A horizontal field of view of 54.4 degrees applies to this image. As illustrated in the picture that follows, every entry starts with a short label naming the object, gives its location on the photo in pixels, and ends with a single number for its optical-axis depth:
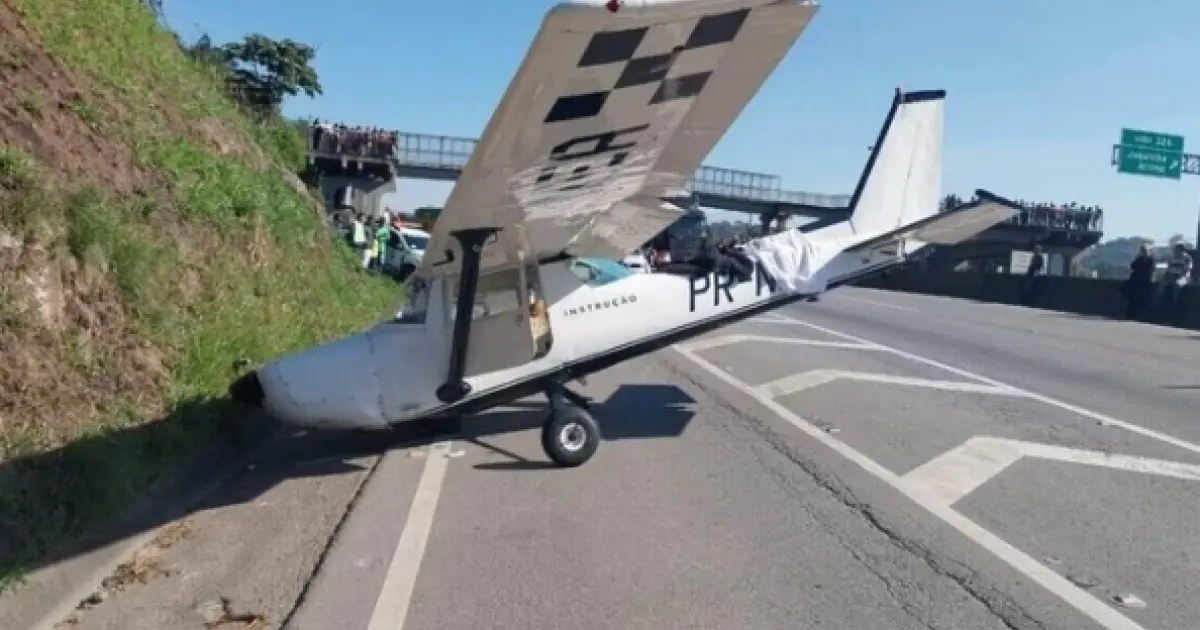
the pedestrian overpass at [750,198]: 55.73
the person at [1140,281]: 29.61
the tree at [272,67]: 30.39
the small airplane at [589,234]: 5.59
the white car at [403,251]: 35.21
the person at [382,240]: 32.91
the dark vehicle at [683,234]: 33.07
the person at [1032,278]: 37.91
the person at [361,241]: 30.88
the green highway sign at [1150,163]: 44.75
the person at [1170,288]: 29.00
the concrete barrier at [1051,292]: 28.56
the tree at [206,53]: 22.89
